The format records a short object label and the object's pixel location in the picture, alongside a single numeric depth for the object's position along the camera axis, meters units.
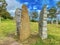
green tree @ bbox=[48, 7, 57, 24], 12.55
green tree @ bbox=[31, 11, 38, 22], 15.21
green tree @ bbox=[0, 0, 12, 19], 13.09
